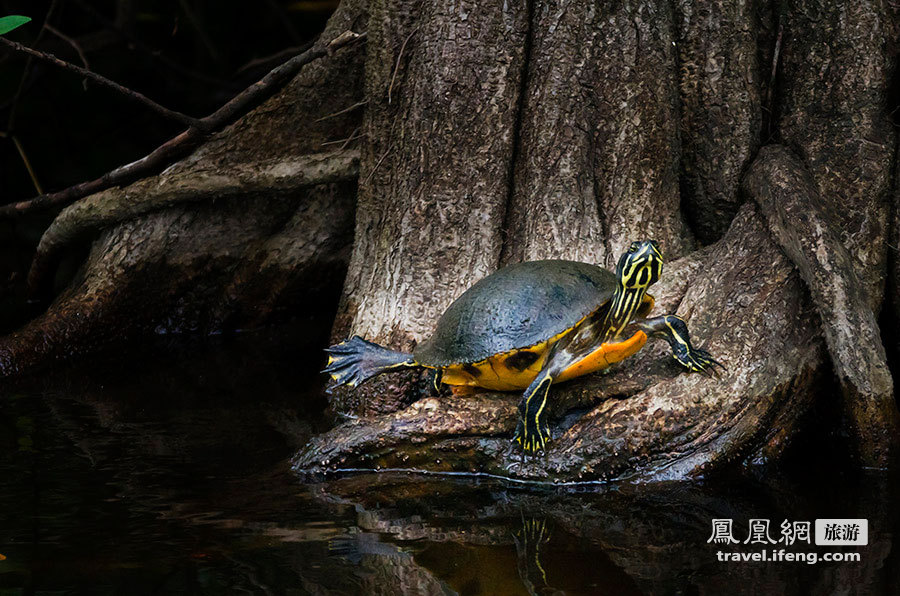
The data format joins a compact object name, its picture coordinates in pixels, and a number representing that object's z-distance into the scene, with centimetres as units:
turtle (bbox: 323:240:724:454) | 680
